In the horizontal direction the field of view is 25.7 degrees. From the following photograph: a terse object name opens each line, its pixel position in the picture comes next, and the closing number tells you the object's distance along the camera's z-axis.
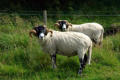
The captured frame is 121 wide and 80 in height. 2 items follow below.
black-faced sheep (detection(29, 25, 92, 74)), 7.47
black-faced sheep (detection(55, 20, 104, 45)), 10.17
